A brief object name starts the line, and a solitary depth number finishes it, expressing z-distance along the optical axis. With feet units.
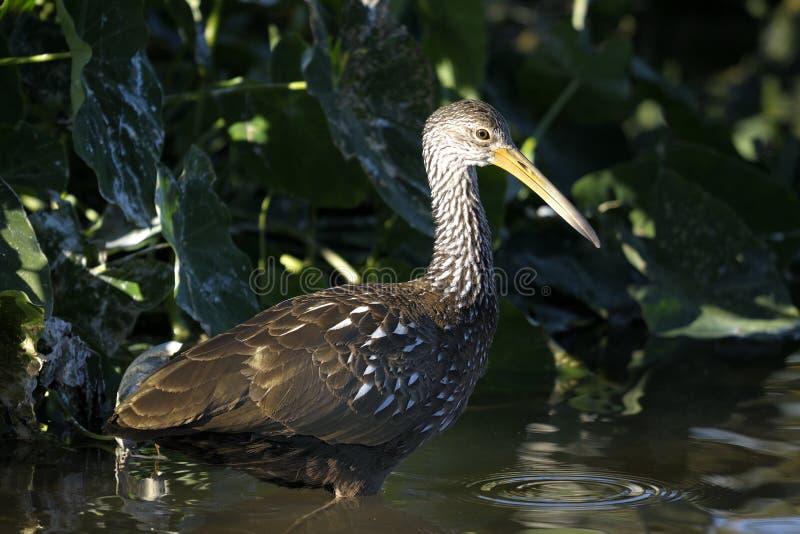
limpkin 26.13
